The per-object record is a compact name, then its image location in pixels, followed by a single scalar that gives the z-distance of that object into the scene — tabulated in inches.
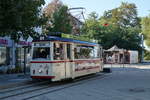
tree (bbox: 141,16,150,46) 1544.3
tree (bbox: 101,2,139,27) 2342.3
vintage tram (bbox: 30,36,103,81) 460.5
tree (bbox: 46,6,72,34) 853.5
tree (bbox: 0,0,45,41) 408.3
